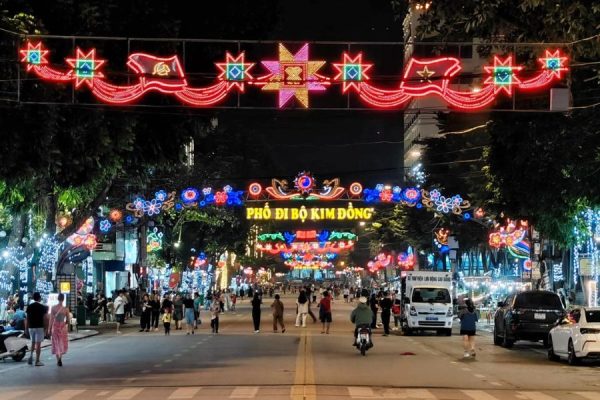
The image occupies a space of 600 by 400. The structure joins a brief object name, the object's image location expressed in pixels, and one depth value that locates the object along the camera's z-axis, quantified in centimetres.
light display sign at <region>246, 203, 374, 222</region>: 6450
